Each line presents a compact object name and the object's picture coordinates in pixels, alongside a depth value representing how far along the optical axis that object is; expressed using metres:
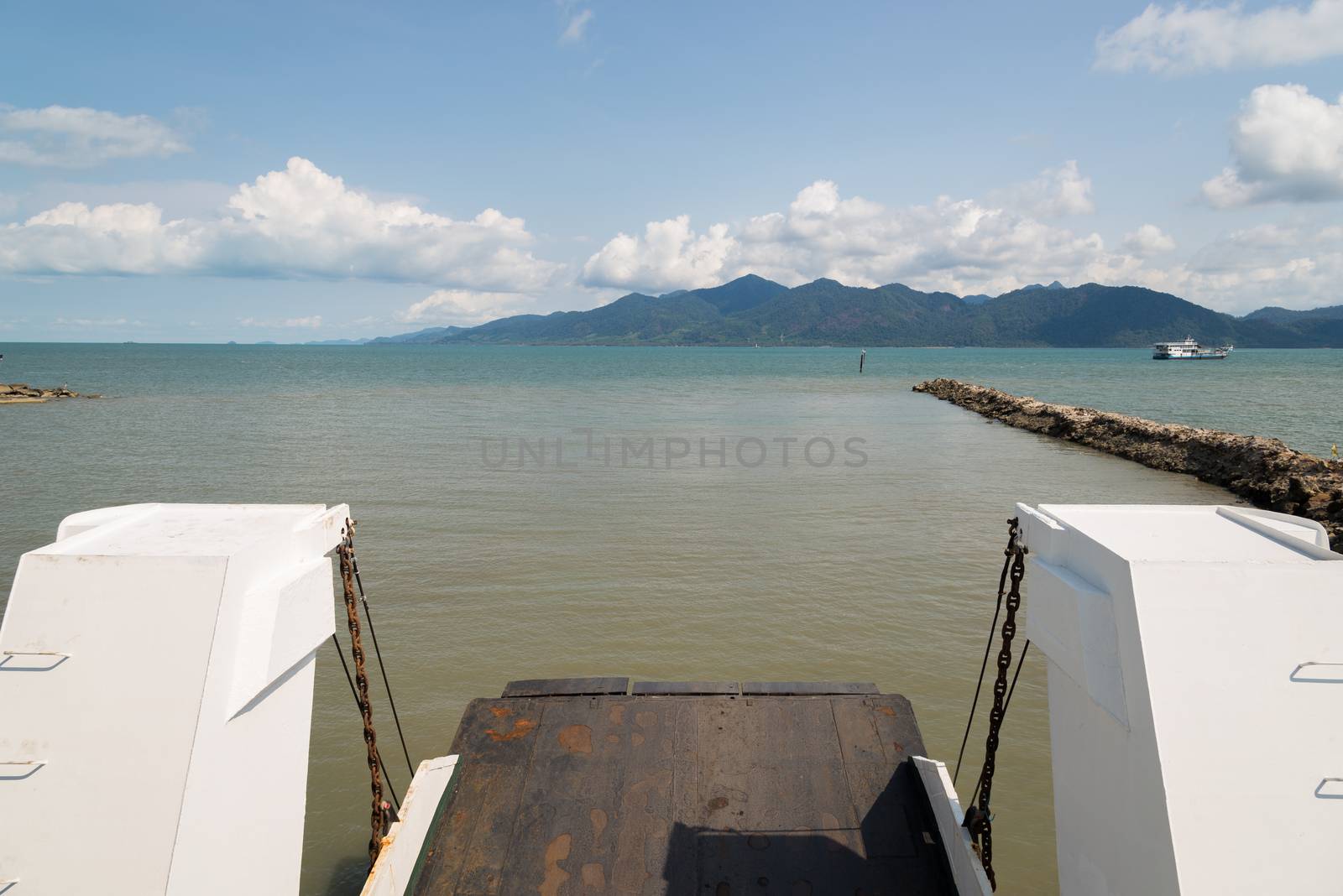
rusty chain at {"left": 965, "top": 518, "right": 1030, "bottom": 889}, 3.58
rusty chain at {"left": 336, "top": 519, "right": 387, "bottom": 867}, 3.74
